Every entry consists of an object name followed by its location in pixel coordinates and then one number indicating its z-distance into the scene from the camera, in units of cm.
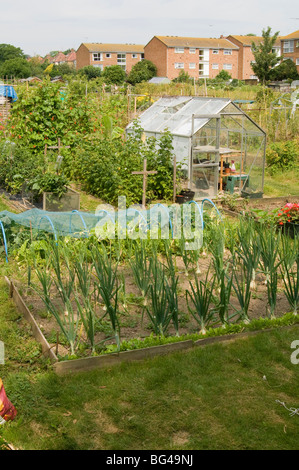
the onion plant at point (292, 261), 560
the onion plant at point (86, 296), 462
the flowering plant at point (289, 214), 868
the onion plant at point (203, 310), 500
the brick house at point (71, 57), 8658
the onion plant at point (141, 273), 564
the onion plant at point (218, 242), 569
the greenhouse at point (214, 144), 1128
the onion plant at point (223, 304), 503
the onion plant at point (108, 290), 471
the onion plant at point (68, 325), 468
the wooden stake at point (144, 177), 955
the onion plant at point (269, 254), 541
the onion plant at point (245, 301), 523
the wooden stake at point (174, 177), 1044
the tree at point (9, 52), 7925
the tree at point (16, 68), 5269
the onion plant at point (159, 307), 487
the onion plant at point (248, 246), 561
